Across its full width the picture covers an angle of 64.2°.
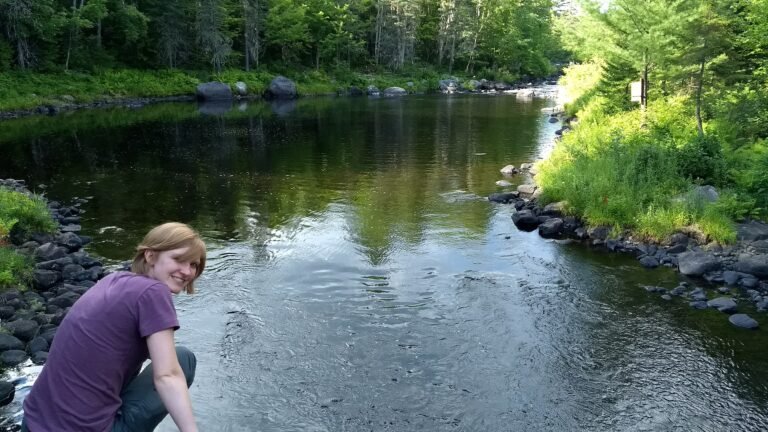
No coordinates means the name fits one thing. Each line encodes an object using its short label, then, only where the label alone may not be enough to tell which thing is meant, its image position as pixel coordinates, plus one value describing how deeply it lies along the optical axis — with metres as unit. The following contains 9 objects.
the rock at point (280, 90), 53.88
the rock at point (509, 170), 20.00
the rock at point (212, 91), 49.59
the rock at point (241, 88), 52.12
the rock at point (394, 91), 59.09
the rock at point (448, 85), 65.19
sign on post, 19.31
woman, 3.16
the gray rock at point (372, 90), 59.09
